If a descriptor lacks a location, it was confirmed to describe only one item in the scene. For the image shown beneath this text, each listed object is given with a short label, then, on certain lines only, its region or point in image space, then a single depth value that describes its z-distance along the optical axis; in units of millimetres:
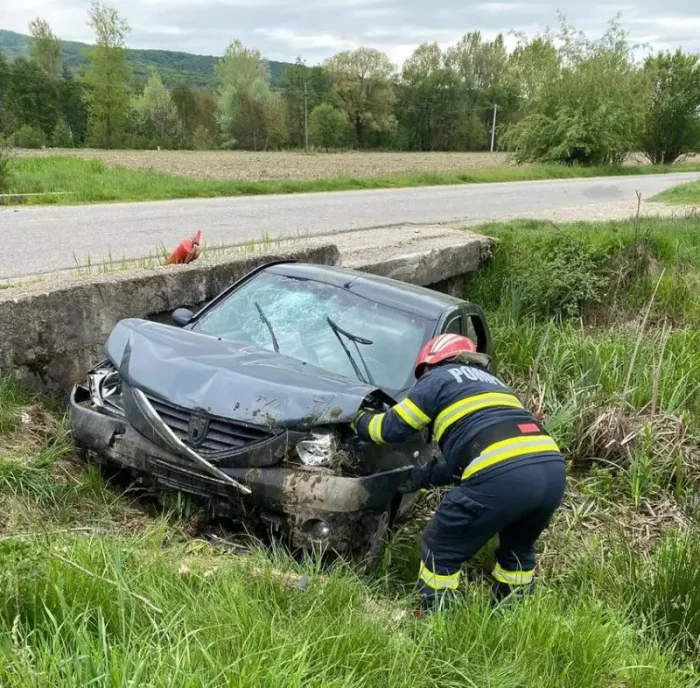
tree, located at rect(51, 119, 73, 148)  65875
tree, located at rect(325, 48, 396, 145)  77125
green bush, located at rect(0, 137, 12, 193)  14995
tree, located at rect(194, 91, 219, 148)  77594
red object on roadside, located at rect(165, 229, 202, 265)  6539
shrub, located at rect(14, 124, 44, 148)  59412
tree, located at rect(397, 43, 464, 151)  82938
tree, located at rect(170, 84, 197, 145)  80500
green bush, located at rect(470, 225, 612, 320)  8844
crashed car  3404
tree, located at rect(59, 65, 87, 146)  71875
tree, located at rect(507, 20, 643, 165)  31125
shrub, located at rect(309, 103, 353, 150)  71938
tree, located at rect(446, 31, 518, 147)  85062
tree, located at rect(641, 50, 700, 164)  48844
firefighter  3338
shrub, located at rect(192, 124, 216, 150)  69438
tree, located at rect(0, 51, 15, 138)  68750
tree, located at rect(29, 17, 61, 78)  75562
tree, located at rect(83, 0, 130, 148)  57594
